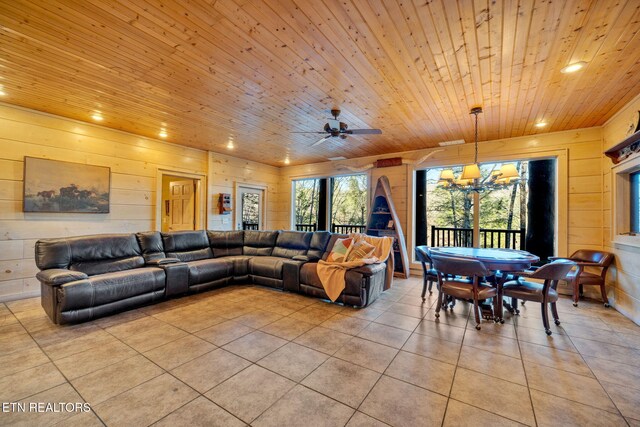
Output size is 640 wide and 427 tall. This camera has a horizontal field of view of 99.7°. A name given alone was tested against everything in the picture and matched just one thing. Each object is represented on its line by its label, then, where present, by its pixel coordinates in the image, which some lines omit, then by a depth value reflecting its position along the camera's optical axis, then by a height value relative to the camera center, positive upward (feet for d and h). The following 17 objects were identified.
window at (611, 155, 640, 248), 11.54 +0.79
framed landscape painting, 12.75 +1.38
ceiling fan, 11.73 +3.86
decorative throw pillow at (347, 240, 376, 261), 13.35 -1.69
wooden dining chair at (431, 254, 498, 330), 9.61 -2.55
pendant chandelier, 11.14 +1.71
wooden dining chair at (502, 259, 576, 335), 9.14 -2.56
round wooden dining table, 9.69 -1.48
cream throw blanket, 12.25 -2.49
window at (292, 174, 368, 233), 27.14 +1.54
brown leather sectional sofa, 9.95 -2.48
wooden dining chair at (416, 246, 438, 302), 12.49 -2.38
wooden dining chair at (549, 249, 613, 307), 12.44 -2.59
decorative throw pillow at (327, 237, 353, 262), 13.64 -1.74
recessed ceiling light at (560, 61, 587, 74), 8.32 +4.80
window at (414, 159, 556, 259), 16.53 +0.45
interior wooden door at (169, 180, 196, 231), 19.98 +0.75
